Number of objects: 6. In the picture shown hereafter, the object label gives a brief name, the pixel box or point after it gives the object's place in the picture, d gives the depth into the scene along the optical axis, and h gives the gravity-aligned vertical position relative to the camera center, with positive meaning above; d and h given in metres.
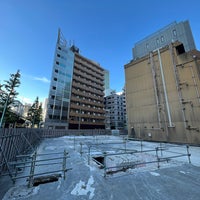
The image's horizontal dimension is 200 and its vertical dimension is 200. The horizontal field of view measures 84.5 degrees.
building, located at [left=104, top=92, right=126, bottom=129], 56.28 +8.69
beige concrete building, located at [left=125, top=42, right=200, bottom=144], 13.19 +4.50
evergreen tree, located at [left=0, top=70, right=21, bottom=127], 19.99 +6.37
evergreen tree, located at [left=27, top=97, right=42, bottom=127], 31.93 +4.48
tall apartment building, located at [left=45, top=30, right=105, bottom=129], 32.62 +11.77
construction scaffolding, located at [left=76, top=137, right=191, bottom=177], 5.72 -1.80
